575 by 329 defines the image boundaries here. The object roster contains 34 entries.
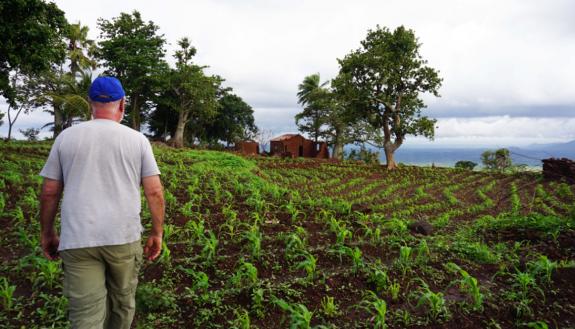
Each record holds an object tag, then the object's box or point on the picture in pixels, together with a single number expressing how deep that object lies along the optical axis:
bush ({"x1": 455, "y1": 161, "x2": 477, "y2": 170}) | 34.41
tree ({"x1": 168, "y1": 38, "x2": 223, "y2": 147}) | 31.89
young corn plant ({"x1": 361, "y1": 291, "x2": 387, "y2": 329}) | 3.63
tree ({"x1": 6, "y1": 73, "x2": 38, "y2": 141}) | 27.56
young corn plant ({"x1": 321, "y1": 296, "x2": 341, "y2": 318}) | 3.90
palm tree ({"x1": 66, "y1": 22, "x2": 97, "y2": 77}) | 31.97
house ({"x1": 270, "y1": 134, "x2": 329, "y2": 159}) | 34.78
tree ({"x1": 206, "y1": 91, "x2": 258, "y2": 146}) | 40.88
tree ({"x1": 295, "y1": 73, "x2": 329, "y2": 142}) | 40.26
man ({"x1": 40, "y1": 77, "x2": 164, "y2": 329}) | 2.58
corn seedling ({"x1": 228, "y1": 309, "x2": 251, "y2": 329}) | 3.54
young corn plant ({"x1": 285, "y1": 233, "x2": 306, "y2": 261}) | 5.23
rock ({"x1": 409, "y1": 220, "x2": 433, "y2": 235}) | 7.20
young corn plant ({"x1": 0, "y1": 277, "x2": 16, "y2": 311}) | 3.71
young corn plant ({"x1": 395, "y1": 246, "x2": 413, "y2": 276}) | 5.05
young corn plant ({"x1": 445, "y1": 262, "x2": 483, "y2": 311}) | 4.09
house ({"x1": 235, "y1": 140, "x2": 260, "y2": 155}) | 33.47
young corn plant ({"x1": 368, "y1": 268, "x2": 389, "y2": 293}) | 4.51
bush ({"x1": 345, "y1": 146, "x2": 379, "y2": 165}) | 38.41
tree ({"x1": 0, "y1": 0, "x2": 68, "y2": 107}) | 11.13
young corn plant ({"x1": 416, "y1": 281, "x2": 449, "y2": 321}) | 3.92
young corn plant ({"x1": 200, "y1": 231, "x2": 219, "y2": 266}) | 4.98
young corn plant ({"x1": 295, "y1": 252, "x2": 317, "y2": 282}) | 4.63
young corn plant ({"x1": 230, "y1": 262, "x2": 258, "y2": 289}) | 4.38
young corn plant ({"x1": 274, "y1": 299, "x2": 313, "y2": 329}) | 3.48
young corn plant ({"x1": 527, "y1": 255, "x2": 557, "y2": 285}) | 4.80
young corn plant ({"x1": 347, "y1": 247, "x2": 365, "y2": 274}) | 4.92
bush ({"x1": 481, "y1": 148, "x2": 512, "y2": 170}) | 33.06
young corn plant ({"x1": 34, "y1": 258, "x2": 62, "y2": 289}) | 4.18
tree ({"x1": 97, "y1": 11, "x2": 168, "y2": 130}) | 32.12
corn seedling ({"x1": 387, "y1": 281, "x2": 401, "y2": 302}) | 4.28
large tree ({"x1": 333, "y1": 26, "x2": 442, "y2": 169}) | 22.91
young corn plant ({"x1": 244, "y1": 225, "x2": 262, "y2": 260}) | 5.18
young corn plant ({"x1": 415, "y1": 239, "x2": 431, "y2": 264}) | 5.39
